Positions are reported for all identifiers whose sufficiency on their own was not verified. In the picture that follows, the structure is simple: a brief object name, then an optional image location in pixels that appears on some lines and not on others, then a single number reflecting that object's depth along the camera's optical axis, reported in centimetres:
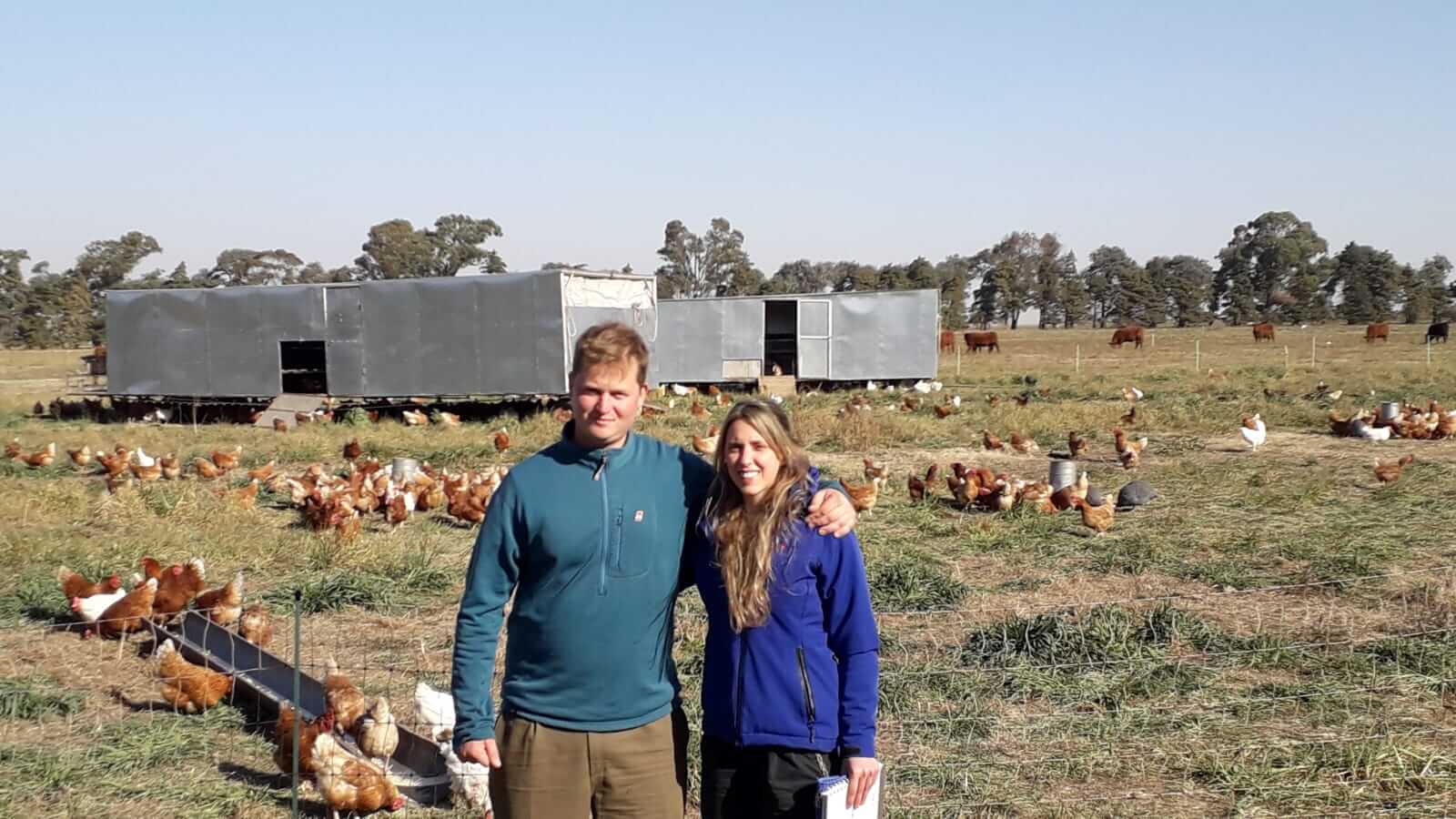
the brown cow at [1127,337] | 4594
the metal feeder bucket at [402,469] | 1247
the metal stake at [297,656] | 410
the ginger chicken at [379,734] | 472
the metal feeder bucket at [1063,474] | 1173
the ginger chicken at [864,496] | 1091
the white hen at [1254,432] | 1460
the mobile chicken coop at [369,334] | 1973
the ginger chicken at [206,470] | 1341
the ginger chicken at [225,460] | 1379
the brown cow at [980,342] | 4566
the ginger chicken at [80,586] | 689
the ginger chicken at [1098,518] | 980
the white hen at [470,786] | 461
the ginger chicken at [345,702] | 489
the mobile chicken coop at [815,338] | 2595
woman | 281
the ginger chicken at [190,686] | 557
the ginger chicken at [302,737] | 462
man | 281
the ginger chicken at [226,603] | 662
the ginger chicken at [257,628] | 658
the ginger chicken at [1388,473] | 1178
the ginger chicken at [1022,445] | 1506
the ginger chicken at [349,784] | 434
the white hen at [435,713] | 493
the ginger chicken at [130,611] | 660
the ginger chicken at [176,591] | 677
